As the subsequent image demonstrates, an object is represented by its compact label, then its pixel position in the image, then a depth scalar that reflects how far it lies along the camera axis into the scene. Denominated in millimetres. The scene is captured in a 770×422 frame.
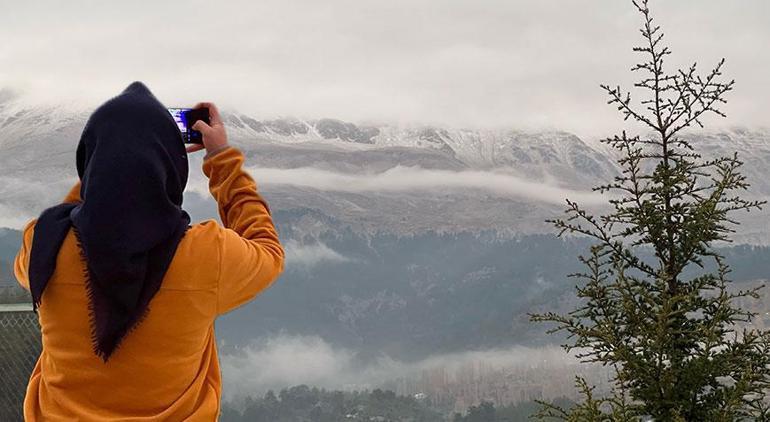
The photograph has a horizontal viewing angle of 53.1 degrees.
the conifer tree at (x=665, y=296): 4742
